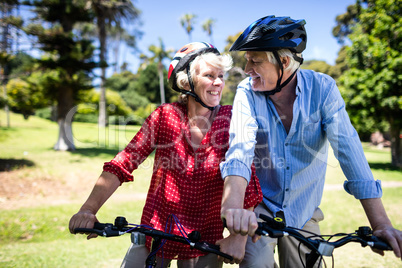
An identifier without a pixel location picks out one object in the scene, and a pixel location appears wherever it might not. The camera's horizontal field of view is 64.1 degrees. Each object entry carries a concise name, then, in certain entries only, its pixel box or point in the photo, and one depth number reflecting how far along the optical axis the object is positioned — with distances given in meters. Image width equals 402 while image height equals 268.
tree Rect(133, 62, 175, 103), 48.84
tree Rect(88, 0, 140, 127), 20.14
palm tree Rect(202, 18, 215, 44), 45.91
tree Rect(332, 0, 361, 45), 42.78
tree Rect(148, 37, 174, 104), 45.53
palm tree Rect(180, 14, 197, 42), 46.75
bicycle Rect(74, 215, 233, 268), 1.81
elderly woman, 2.34
